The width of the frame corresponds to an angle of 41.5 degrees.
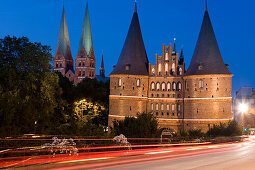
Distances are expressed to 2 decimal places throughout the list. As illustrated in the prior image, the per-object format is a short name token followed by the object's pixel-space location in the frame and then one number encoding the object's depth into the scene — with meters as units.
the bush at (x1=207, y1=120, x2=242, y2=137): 34.97
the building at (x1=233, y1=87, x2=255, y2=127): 78.01
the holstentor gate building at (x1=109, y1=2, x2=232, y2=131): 47.09
